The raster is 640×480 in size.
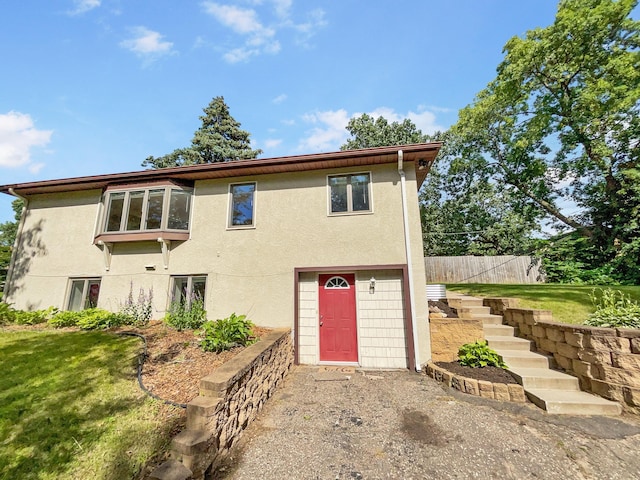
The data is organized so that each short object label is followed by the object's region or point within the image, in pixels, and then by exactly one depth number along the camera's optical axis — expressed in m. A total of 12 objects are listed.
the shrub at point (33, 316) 7.07
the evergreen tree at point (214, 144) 24.52
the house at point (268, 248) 6.40
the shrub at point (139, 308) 6.92
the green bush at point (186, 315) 6.55
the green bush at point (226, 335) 5.15
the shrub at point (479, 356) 5.14
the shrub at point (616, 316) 4.33
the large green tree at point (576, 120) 11.34
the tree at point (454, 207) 18.44
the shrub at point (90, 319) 6.51
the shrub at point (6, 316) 7.26
